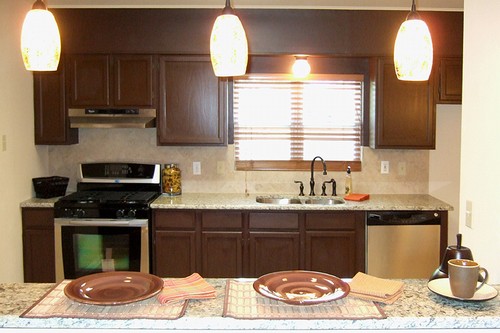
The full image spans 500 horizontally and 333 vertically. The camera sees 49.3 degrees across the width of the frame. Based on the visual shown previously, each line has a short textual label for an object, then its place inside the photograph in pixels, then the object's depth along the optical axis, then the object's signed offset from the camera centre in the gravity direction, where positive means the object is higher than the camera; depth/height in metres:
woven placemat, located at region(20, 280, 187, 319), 1.70 -0.55
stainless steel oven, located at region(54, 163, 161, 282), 4.18 -0.73
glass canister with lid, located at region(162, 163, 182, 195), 4.70 -0.35
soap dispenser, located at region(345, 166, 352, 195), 4.65 -0.37
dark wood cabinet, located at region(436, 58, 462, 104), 4.41 +0.47
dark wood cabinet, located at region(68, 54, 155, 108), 4.45 +0.51
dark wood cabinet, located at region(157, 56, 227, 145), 4.46 +0.30
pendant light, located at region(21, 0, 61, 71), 1.81 +0.34
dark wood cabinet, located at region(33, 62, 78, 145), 4.48 +0.25
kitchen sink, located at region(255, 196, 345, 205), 4.56 -0.51
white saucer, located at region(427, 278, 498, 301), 1.80 -0.52
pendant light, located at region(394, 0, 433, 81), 1.85 +0.31
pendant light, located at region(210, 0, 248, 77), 1.83 +0.32
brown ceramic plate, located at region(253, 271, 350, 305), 1.80 -0.52
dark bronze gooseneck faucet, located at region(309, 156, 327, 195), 4.61 -0.34
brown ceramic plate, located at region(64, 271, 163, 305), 1.79 -0.51
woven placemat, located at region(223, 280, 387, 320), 1.71 -0.55
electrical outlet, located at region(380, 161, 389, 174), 4.82 -0.23
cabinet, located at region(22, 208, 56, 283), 4.27 -0.83
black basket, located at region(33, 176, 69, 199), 4.45 -0.39
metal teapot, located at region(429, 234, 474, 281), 1.90 -0.41
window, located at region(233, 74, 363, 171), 4.77 +0.16
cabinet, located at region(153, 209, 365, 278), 4.21 -0.81
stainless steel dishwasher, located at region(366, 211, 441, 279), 4.16 -0.74
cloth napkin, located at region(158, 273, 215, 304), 1.82 -0.52
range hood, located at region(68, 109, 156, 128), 4.40 +0.18
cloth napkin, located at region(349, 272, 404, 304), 1.84 -0.52
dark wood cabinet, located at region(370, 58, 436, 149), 4.41 +0.23
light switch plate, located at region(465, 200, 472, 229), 2.48 -0.34
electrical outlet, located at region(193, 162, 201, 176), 4.85 -0.26
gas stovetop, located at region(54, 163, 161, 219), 4.19 -0.45
